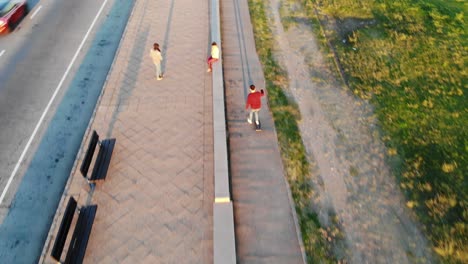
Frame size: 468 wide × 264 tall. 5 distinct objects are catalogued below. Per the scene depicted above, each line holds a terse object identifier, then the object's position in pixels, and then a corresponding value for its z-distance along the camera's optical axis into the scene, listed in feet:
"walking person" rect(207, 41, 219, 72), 39.64
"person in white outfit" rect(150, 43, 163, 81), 38.55
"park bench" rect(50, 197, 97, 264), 22.74
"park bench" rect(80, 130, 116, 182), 28.99
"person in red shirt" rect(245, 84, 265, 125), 33.32
